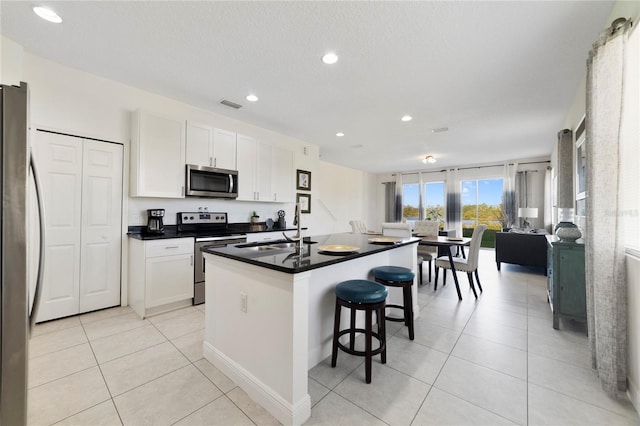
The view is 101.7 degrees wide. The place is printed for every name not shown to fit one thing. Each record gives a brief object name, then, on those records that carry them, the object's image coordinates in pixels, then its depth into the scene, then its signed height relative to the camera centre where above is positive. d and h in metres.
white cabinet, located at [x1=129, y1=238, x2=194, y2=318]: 2.78 -0.70
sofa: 4.71 -0.61
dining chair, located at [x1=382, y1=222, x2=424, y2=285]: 3.80 -0.23
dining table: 3.59 -0.40
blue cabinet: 2.40 -0.62
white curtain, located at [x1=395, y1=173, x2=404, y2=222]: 8.93 +0.46
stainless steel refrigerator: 0.99 -0.17
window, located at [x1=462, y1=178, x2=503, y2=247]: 7.41 +0.36
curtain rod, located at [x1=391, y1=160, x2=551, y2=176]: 6.65 +1.40
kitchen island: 1.41 -0.66
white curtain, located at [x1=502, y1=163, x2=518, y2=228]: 6.85 +0.48
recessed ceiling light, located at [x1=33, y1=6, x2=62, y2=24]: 1.90 +1.48
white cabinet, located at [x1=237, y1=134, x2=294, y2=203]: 4.01 +0.69
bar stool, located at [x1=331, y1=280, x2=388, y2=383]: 1.71 -0.61
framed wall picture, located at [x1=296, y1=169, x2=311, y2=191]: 5.20 +0.69
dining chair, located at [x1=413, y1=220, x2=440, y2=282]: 4.36 -0.34
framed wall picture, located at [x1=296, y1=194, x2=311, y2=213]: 5.26 +0.26
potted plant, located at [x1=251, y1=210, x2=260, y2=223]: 4.45 -0.07
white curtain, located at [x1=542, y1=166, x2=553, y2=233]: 6.31 +0.39
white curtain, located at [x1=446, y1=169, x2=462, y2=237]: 7.75 +0.39
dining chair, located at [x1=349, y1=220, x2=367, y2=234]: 5.78 -0.29
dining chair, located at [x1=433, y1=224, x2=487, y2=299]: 3.51 -0.62
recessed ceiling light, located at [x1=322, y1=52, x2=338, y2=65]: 2.38 +1.46
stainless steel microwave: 3.41 +0.42
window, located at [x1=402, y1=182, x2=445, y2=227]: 8.29 +0.45
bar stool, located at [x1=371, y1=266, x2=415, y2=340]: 2.21 -0.57
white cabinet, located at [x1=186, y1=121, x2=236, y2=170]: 3.40 +0.91
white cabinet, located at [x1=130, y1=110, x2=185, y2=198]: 2.99 +0.67
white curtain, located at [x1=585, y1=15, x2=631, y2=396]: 1.59 +0.05
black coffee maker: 3.14 -0.11
